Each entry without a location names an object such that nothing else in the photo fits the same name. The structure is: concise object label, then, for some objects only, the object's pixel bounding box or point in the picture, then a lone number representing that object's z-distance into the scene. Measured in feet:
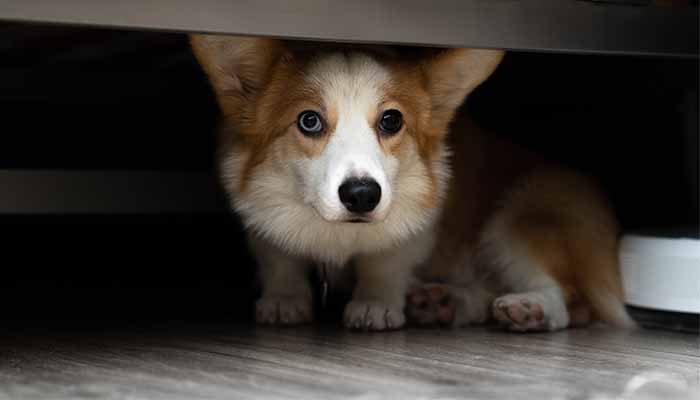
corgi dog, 6.21
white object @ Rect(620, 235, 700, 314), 6.33
